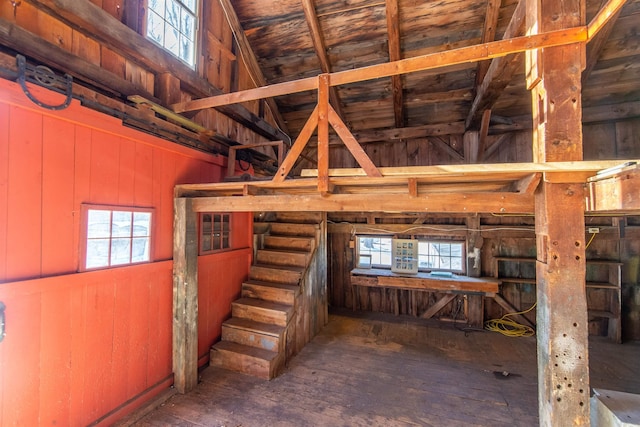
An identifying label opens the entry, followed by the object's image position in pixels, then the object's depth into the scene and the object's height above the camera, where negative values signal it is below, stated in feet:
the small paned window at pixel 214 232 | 10.71 -0.48
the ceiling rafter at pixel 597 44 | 9.86 +7.23
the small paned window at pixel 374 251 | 17.19 -2.00
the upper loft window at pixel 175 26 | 8.87 +7.12
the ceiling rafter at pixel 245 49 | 11.98 +8.65
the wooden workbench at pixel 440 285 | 13.98 -3.57
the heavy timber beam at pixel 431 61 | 5.03 +3.68
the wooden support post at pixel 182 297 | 8.86 -2.61
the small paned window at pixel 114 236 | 6.88 -0.44
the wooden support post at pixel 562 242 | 4.78 -0.38
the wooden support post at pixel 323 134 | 6.53 +2.22
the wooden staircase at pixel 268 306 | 9.89 -3.62
